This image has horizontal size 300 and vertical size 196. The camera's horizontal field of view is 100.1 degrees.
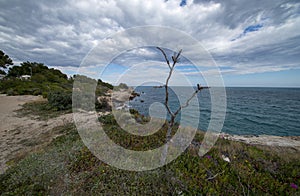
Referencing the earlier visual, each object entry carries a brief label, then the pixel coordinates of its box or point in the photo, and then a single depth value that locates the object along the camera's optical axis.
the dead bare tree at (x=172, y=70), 2.64
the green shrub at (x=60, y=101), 11.61
